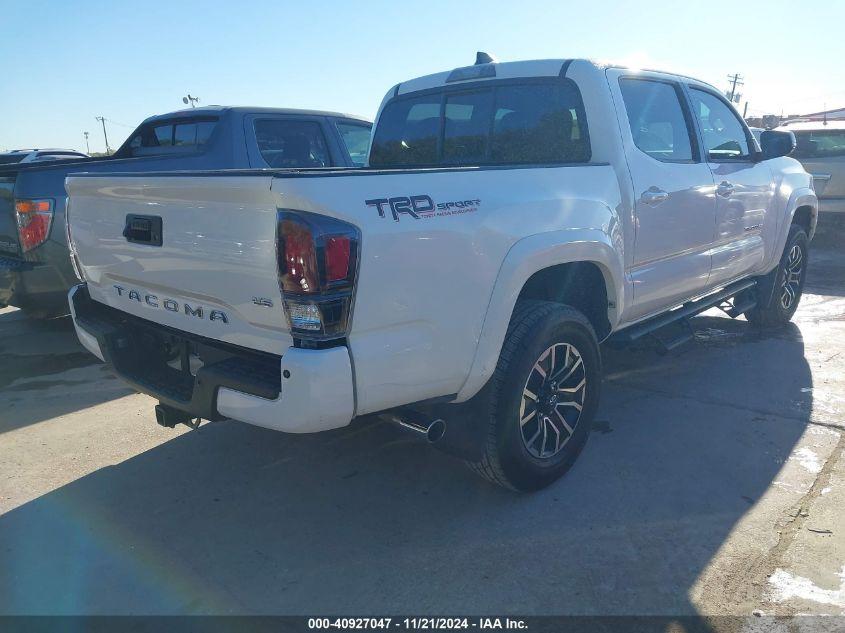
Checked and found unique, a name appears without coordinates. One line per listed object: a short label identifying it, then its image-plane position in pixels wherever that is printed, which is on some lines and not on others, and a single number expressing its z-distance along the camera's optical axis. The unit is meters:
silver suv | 9.66
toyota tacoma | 2.19
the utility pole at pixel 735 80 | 53.04
